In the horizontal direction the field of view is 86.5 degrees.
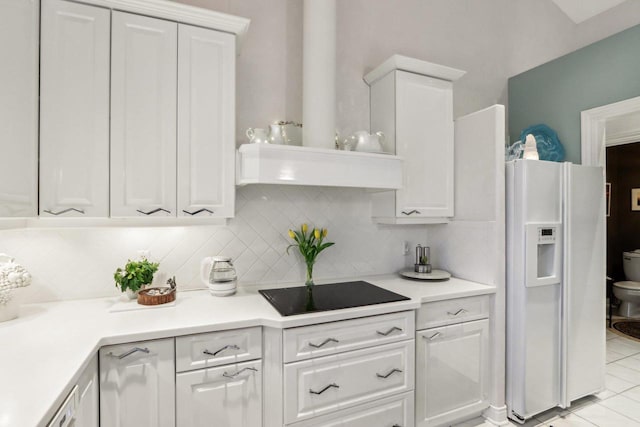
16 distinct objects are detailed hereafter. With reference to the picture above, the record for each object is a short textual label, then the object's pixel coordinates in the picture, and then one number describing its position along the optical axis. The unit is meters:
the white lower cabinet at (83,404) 1.00
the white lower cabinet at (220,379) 1.48
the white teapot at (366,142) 2.17
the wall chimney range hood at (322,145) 1.92
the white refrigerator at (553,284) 2.20
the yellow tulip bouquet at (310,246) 2.20
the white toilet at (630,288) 4.19
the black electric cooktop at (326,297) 1.75
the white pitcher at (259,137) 1.96
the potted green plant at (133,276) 1.78
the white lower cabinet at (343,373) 1.62
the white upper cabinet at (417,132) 2.34
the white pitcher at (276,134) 2.01
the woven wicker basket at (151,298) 1.74
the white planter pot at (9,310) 1.51
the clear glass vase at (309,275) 2.20
